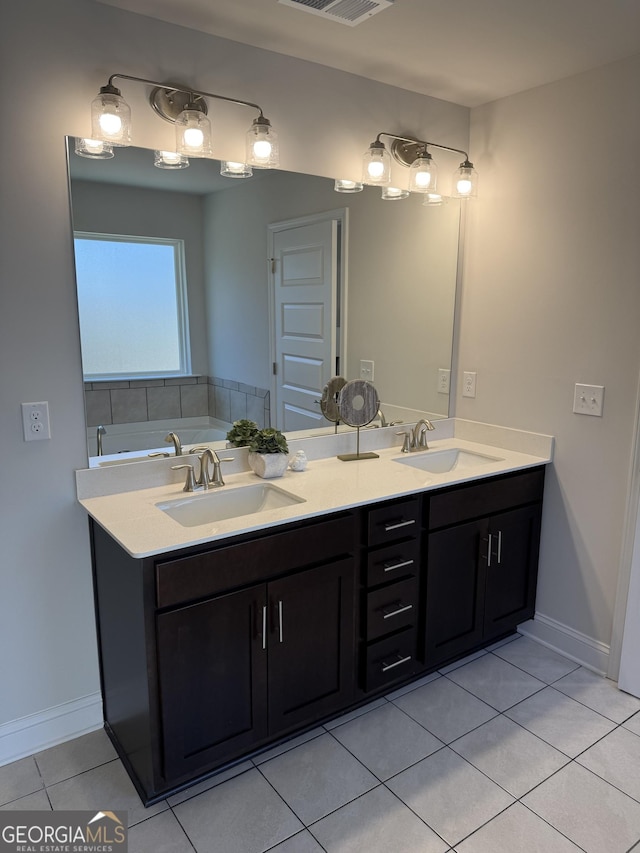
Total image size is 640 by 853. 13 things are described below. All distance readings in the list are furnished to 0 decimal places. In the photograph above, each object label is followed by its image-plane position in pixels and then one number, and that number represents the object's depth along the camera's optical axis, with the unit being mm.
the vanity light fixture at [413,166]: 2455
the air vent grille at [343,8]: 1835
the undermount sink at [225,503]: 2053
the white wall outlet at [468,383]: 2955
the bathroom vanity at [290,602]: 1723
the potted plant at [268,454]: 2275
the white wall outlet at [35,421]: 1907
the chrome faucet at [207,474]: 2162
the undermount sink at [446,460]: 2709
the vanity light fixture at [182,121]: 1824
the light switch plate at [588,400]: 2428
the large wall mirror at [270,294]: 2074
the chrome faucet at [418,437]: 2783
